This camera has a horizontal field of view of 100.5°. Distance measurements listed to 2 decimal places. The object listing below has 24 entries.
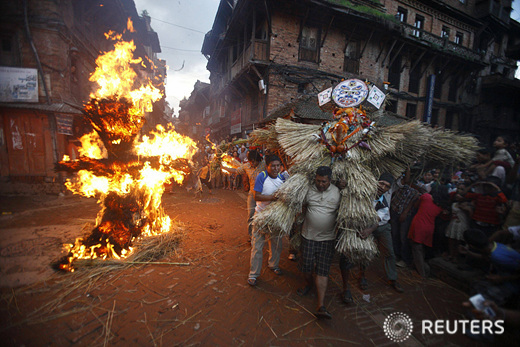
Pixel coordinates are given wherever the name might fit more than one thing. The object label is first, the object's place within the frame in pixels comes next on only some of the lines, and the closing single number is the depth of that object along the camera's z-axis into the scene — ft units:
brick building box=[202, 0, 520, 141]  41.52
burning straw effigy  14.29
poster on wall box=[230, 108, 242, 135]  54.57
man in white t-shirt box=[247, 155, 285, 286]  11.94
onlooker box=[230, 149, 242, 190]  41.24
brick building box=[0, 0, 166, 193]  27.81
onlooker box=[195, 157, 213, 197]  33.22
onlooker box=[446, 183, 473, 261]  12.96
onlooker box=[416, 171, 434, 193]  15.38
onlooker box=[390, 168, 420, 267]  14.19
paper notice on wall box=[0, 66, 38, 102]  27.68
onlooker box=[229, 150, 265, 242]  15.62
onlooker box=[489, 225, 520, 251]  9.15
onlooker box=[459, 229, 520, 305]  8.27
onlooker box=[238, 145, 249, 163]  39.46
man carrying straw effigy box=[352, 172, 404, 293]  11.76
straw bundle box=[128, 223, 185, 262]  14.10
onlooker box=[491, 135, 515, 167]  13.97
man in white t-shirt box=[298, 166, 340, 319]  9.84
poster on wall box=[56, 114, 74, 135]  30.48
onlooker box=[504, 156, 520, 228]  10.82
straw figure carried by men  9.93
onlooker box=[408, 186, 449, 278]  13.53
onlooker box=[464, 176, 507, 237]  11.62
